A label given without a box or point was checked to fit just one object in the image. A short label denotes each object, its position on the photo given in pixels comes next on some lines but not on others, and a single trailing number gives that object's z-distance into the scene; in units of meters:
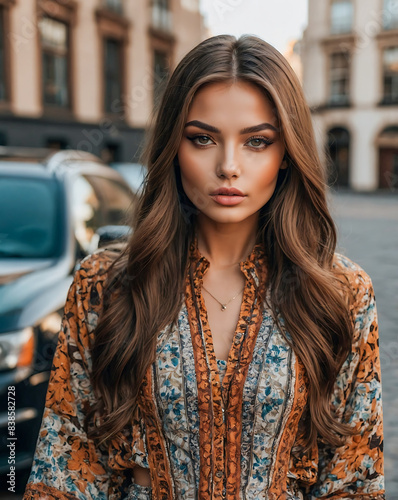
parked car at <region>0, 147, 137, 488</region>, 3.13
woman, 1.56
